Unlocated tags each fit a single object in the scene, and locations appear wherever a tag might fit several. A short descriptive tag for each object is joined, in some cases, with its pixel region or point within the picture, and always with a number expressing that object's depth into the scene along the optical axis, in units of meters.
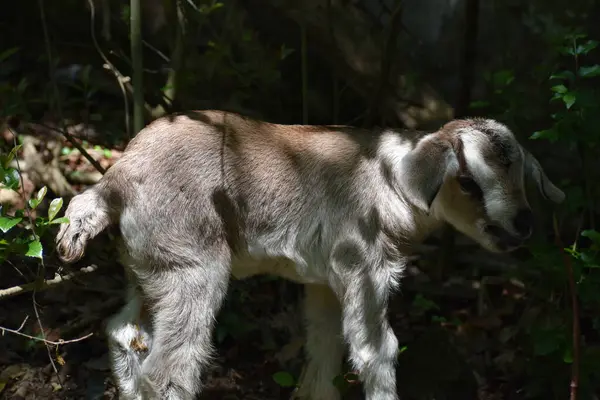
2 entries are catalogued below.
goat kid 4.20
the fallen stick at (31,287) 4.31
